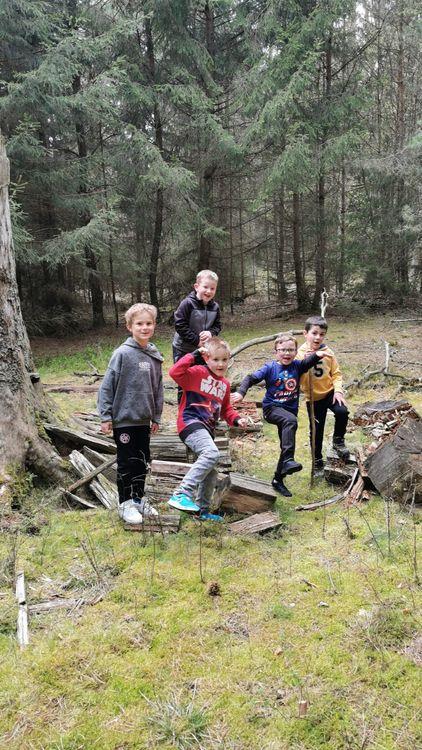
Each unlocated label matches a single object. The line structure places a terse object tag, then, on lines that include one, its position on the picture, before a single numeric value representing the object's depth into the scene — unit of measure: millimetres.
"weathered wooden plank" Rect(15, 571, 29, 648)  2750
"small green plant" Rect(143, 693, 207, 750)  2186
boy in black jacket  5129
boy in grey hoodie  3992
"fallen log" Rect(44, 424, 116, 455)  5125
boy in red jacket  3883
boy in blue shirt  4812
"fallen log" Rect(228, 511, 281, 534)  4004
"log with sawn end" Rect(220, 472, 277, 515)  4293
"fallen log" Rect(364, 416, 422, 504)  4336
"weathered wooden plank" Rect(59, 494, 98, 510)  4442
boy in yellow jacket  5125
